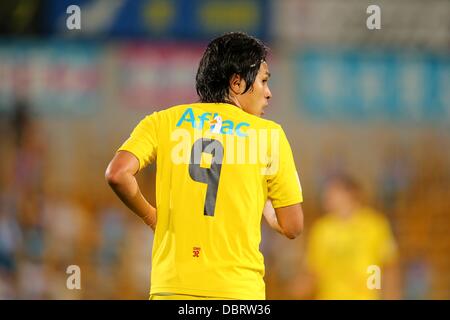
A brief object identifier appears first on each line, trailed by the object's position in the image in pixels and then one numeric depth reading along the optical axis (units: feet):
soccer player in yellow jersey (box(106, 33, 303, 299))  19.27
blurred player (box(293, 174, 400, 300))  42.57
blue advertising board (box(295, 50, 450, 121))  58.49
